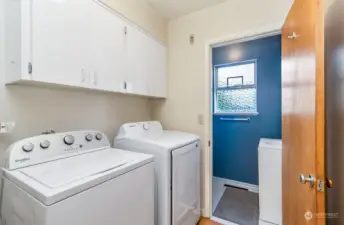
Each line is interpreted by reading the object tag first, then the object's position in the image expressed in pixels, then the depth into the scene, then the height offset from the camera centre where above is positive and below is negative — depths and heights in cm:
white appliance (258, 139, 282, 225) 194 -80
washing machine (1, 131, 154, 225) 77 -37
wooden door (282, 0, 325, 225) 86 +1
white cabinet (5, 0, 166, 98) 106 +50
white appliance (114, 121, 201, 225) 144 -49
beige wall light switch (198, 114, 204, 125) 219 -9
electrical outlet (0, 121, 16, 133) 113 -10
